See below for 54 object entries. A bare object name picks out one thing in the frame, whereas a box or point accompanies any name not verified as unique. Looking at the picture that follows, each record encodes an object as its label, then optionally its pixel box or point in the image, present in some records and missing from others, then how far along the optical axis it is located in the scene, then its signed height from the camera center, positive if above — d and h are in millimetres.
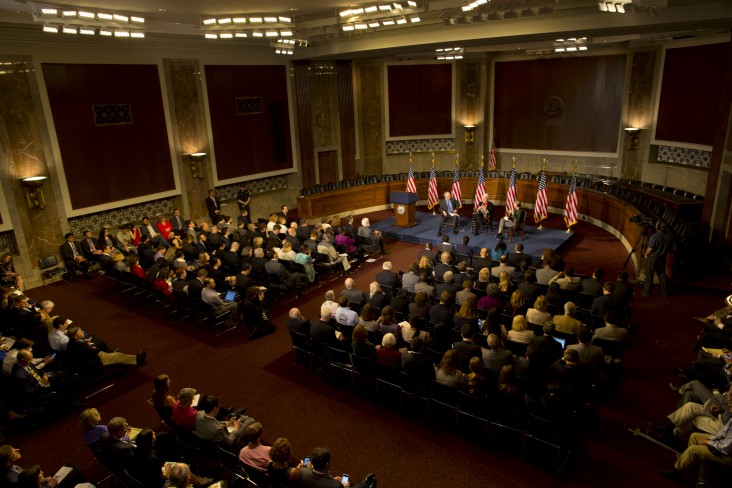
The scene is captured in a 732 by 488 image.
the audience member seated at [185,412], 5387 -3161
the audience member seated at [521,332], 6723 -3051
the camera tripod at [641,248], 10094 -3193
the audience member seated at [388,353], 6449 -3126
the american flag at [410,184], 15555 -2516
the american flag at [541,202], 13734 -2879
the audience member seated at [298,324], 7426 -3128
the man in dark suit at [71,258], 11906 -3308
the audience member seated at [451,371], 5926 -3131
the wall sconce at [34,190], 11445 -1646
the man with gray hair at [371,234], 12648 -3248
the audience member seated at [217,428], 5125 -3209
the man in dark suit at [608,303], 7309 -2985
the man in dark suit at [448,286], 8172 -2984
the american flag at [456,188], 14891 -2568
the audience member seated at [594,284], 8086 -2988
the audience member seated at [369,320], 7258 -3062
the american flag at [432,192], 15677 -2805
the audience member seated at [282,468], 4449 -3107
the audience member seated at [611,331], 6625 -3047
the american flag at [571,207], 13580 -2992
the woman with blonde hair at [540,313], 7152 -2997
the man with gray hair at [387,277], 9172 -3118
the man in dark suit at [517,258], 9625 -3052
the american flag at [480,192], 14383 -2624
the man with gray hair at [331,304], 7680 -2994
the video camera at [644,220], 9995 -2557
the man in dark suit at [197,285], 8820 -2987
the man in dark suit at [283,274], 9914 -3240
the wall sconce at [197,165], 14844 -1609
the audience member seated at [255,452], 4754 -3182
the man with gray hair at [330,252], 11148 -3201
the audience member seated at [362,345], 6590 -3075
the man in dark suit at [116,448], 4863 -3145
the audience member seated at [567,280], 8305 -3009
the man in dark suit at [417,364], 6074 -3092
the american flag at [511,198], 13711 -2711
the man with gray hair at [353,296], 8430 -3123
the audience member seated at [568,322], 6880 -3033
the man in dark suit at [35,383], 6367 -3408
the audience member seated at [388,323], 7191 -3092
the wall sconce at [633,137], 16406 -1473
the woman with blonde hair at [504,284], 8448 -3048
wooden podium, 14711 -3034
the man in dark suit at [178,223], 13462 -2982
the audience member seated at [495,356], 6125 -3060
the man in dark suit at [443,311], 7348 -3011
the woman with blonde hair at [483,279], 8531 -3009
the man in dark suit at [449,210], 14086 -3071
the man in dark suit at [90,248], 11820 -3086
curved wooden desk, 13734 -3123
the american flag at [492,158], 19609 -2335
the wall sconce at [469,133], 19656 -1348
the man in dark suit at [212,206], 14672 -2762
